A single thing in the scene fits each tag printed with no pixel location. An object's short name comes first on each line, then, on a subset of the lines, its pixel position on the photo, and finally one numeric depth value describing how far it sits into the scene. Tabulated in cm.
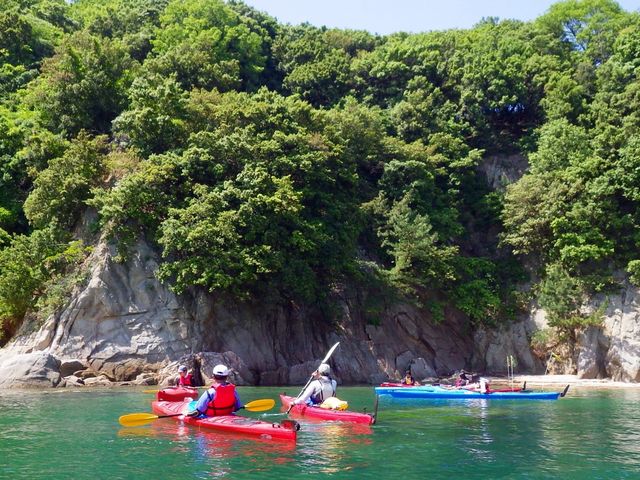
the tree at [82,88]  3506
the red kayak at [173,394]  1752
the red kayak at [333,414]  1559
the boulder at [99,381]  2645
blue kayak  2253
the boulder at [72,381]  2587
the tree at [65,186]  3033
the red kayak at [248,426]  1332
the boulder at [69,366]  2666
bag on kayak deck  1630
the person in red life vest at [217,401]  1471
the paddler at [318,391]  1712
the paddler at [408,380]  2444
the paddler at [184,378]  1942
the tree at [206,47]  3878
